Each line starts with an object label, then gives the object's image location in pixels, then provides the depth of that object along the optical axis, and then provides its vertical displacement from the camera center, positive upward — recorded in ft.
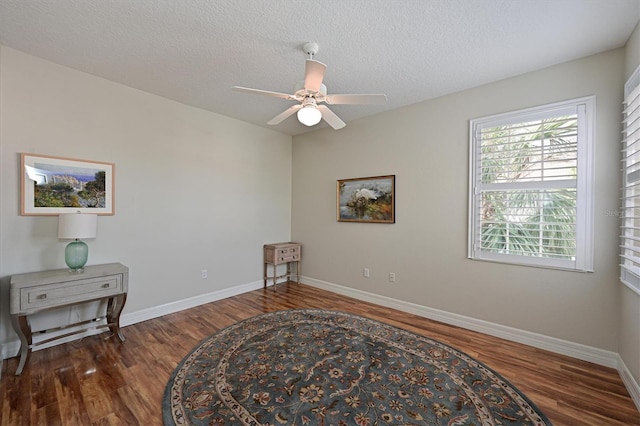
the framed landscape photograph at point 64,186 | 8.09 +0.70
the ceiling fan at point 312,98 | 7.09 +3.17
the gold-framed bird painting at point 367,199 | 12.28 +0.52
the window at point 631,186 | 6.44 +0.67
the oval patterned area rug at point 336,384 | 5.66 -4.43
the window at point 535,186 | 7.93 +0.84
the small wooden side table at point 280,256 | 14.62 -2.68
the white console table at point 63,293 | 7.05 -2.53
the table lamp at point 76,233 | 7.97 -0.80
